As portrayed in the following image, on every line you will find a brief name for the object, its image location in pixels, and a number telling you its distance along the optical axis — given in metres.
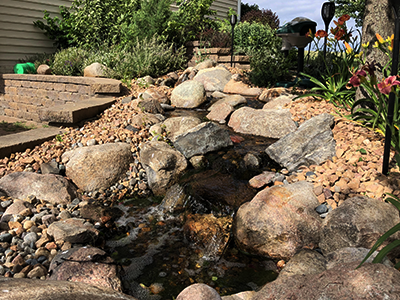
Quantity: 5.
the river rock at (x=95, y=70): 7.12
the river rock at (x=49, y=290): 1.53
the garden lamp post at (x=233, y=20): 8.36
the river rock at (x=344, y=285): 1.56
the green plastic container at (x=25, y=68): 8.50
